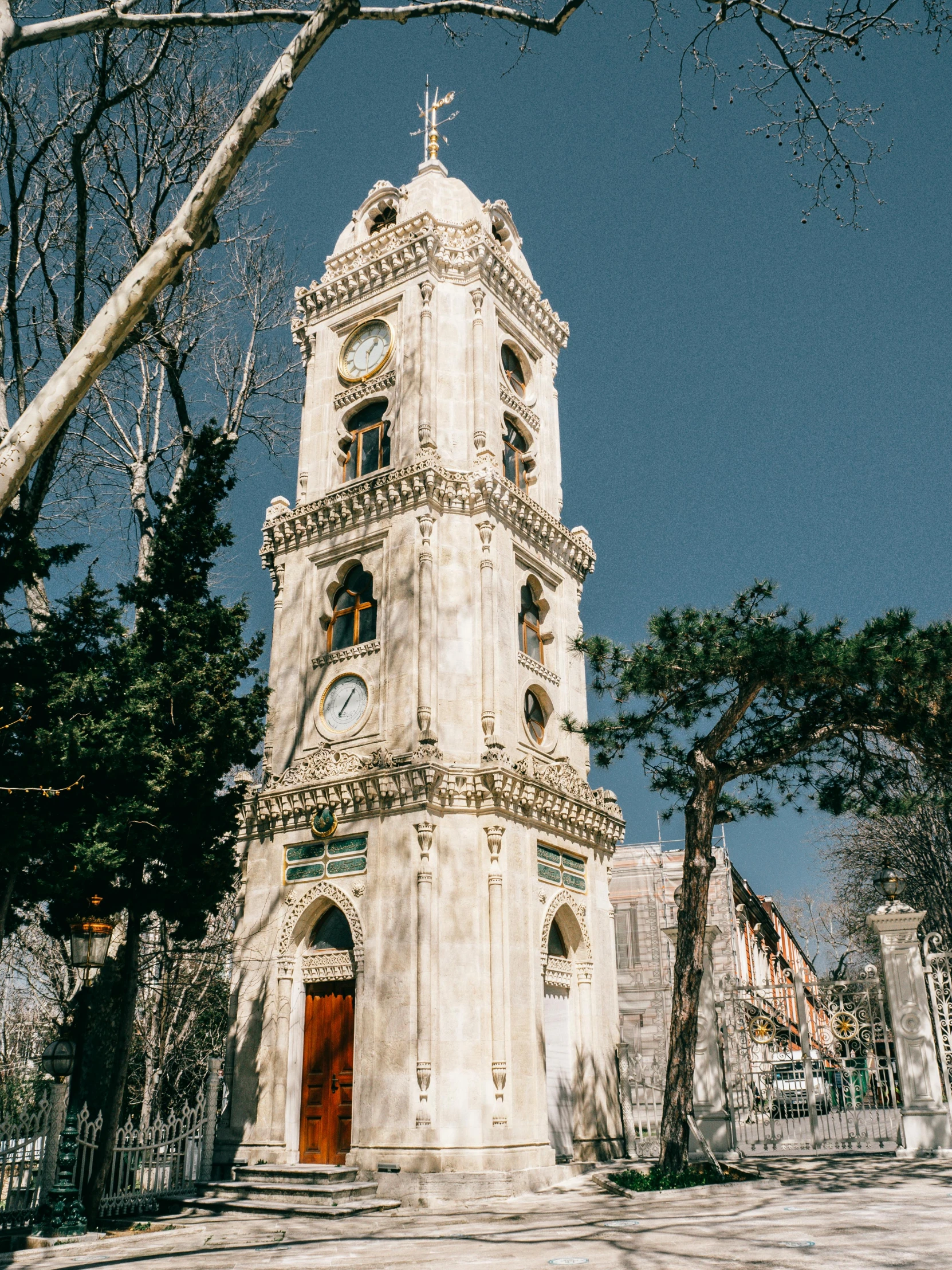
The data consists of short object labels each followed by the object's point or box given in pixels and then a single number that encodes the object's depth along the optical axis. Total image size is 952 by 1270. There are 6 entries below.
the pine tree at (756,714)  14.93
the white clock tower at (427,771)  18.42
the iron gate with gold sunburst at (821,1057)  18.55
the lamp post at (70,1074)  13.70
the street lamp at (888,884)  18.53
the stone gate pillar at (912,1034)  17.17
